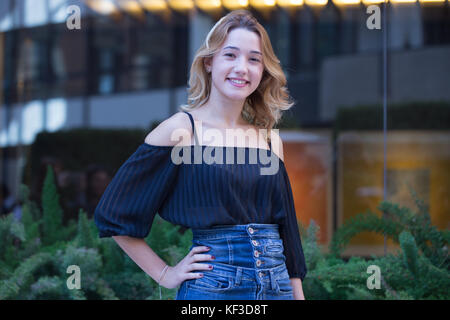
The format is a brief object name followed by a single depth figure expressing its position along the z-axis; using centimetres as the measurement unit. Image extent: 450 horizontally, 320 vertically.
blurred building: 606
